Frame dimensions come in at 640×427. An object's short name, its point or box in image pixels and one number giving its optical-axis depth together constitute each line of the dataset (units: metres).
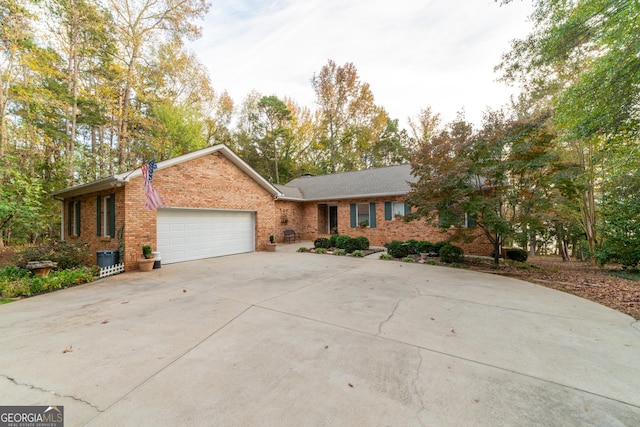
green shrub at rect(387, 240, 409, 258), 10.04
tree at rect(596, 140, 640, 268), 7.18
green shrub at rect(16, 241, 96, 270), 6.86
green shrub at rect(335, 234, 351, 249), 11.55
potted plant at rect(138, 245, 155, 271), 7.55
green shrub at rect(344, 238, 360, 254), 11.33
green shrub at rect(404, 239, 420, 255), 10.49
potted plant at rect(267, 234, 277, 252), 11.98
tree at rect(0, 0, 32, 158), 8.65
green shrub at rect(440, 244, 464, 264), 8.88
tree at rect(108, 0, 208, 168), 13.02
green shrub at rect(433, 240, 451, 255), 9.76
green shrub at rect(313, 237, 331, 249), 12.25
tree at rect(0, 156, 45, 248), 7.72
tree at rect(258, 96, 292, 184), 22.50
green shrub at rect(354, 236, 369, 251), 11.39
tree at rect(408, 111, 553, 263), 7.08
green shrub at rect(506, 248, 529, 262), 9.23
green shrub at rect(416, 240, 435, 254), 10.13
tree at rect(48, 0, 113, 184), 11.41
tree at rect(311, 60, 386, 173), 22.16
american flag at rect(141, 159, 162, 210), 6.66
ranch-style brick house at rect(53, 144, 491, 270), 7.99
